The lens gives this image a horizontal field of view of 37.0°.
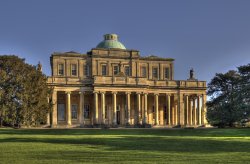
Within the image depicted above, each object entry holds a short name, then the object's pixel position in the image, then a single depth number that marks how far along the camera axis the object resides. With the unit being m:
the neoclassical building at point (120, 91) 64.31
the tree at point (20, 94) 50.31
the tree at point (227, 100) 49.38
